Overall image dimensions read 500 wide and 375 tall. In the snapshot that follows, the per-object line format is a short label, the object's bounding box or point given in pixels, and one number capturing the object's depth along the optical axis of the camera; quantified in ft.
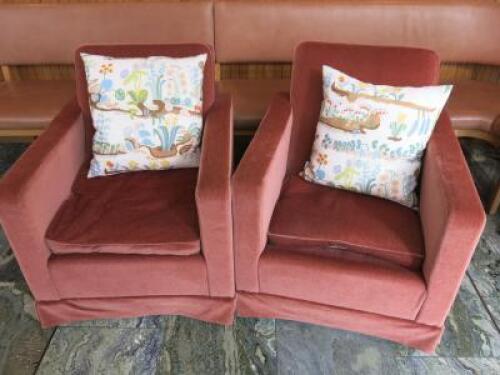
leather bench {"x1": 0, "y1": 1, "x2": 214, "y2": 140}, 6.87
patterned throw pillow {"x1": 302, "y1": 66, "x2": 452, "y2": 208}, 4.59
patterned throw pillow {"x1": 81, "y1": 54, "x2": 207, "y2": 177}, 5.00
